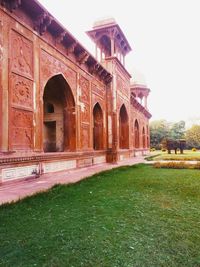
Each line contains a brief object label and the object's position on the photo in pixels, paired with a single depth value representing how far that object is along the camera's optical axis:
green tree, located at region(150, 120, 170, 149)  56.97
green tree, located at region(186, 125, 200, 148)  54.56
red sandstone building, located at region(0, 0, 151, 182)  6.70
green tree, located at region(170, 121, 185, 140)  58.84
